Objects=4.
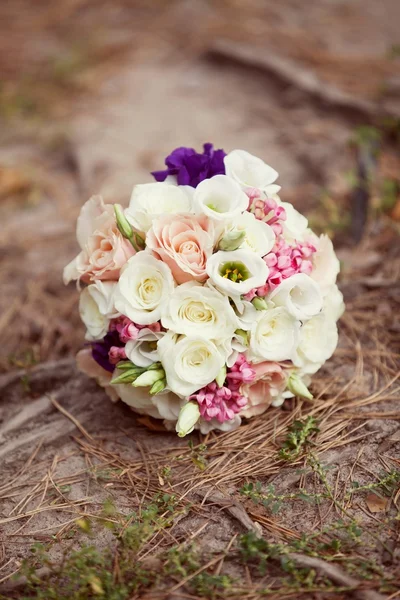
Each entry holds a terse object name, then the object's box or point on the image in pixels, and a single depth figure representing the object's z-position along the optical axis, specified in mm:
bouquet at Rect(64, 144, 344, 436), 890
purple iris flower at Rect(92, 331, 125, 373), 937
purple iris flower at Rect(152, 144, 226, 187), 942
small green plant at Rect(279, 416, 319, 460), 921
